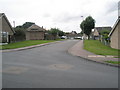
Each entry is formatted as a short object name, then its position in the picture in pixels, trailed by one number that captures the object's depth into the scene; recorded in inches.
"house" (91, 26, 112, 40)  1718.2
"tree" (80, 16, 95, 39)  1486.9
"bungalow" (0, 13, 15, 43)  707.9
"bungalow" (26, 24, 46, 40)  1382.9
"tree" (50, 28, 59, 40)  1449.4
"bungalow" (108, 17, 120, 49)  500.9
